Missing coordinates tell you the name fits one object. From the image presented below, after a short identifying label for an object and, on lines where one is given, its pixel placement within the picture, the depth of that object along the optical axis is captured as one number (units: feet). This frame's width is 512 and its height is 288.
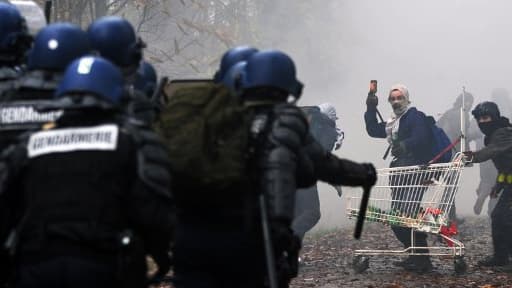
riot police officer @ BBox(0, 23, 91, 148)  26.08
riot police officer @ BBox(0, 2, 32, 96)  30.97
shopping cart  56.70
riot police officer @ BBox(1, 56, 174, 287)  21.90
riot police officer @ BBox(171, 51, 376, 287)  26.73
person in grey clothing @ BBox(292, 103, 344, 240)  63.25
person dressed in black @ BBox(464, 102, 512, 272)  60.98
